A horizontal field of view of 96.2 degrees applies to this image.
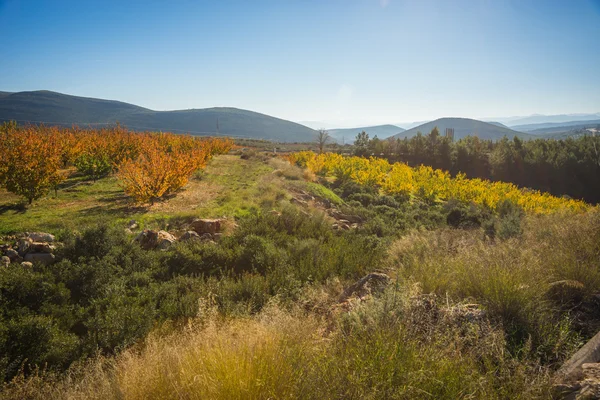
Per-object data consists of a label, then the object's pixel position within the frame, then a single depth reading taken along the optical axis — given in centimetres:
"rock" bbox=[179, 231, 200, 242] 678
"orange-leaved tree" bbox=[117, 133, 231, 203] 919
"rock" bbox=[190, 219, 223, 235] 739
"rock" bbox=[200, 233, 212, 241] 692
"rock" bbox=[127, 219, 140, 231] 728
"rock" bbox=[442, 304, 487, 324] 280
